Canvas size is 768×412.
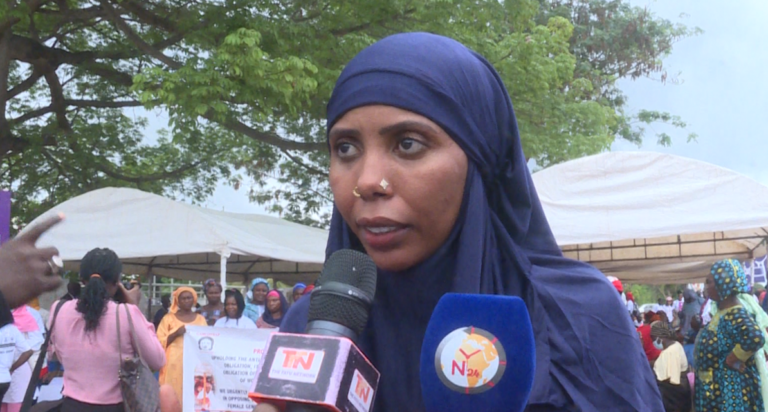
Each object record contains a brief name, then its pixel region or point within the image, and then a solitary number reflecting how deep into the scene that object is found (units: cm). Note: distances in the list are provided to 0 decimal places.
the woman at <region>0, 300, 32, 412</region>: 632
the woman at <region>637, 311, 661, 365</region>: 873
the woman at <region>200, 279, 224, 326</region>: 950
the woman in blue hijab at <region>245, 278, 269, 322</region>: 1077
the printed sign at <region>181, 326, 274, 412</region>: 680
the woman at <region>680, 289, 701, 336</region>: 1213
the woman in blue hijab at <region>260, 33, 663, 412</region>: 147
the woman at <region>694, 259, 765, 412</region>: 618
